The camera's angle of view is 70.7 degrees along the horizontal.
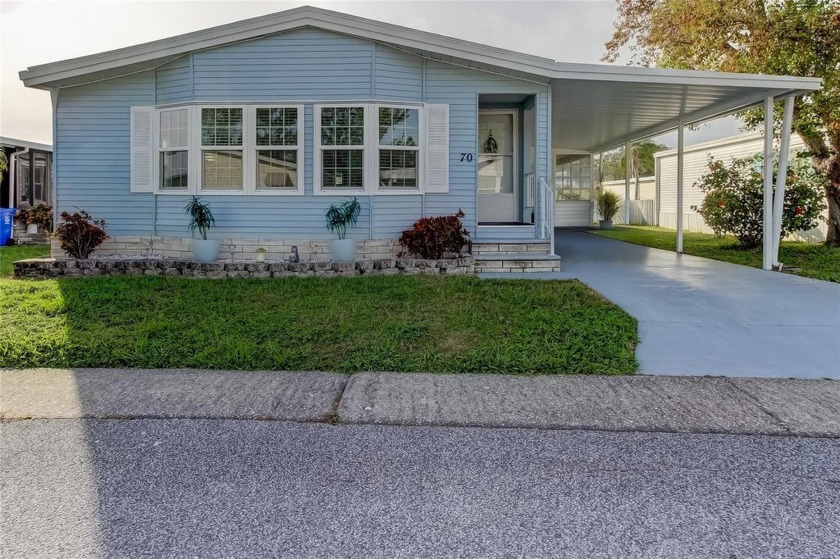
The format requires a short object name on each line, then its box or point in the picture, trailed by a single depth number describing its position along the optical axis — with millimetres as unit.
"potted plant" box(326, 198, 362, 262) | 8884
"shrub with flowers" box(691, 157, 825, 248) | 12273
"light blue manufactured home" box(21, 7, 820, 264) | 8977
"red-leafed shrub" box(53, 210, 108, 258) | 9133
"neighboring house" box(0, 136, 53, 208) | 16250
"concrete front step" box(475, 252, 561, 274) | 8930
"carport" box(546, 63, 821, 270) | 8719
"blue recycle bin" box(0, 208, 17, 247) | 14062
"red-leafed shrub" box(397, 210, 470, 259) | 8711
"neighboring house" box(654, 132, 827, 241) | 17562
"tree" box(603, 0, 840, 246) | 10977
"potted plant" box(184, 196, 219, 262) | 8977
